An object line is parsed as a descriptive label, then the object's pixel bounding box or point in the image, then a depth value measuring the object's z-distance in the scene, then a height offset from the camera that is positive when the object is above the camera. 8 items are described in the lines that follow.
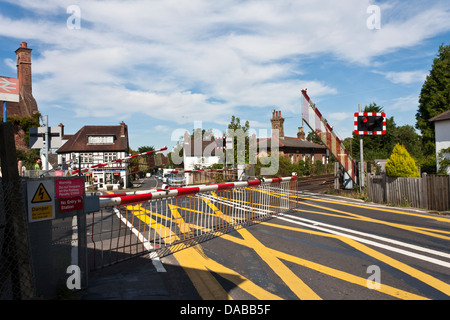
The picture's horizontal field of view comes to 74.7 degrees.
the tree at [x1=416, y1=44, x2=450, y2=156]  38.38 +8.45
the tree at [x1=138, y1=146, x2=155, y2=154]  106.19 +6.44
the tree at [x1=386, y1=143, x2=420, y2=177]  11.11 -0.18
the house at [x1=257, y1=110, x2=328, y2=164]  47.42 +2.82
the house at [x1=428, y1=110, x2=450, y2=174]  19.08 +1.84
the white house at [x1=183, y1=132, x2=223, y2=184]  57.00 +2.10
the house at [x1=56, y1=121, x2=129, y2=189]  44.06 +3.64
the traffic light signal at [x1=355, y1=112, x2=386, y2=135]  12.22 +1.59
